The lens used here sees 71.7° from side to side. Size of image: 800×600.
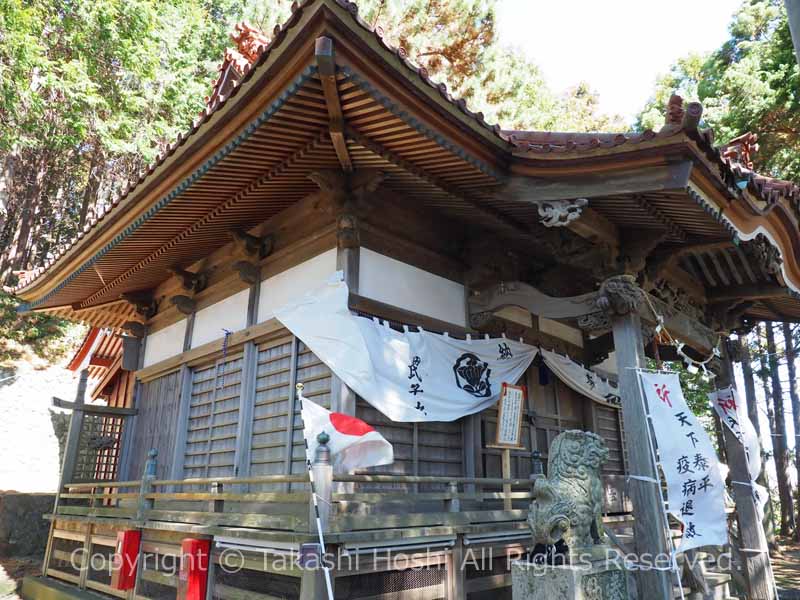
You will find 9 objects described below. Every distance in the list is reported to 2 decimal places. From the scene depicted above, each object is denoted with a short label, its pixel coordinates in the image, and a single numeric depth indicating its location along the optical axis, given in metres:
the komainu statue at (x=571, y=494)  3.83
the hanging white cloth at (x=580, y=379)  6.98
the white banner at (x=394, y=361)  4.93
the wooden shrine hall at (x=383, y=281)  4.19
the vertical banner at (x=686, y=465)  4.88
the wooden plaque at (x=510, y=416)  5.66
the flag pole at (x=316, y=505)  3.55
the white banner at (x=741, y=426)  7.15
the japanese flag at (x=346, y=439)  4.12
